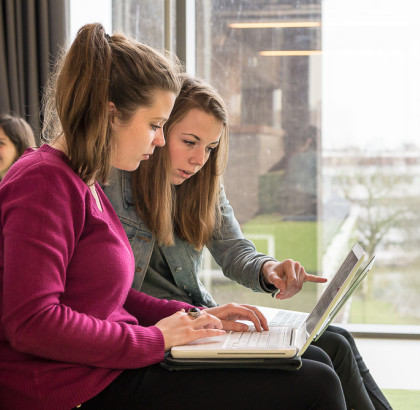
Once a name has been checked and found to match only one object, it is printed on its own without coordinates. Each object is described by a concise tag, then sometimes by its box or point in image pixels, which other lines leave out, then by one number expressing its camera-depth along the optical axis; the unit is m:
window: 3.55
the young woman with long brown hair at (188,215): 1.79
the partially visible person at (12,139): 3.01
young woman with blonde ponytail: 1.16
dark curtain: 3.21
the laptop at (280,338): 1.26
